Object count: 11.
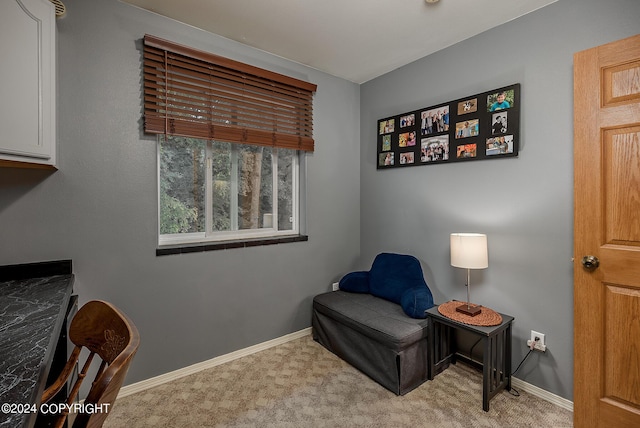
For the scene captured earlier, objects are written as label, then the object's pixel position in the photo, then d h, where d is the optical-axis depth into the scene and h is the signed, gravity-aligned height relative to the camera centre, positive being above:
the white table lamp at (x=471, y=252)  2.00 -0.25
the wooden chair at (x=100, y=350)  0.65 -0.38
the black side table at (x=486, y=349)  1.81 -0.92
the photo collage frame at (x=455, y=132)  2.09 +0.67
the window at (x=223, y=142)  2.10 +0.59
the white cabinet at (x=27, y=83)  1.32 +0.62
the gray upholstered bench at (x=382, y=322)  2.01 -0.79
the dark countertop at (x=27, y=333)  0.65 -0.37
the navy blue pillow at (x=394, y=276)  2.49 -0.52
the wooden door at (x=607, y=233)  1.50 -0.10
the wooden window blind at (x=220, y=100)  2.04 +0.90
